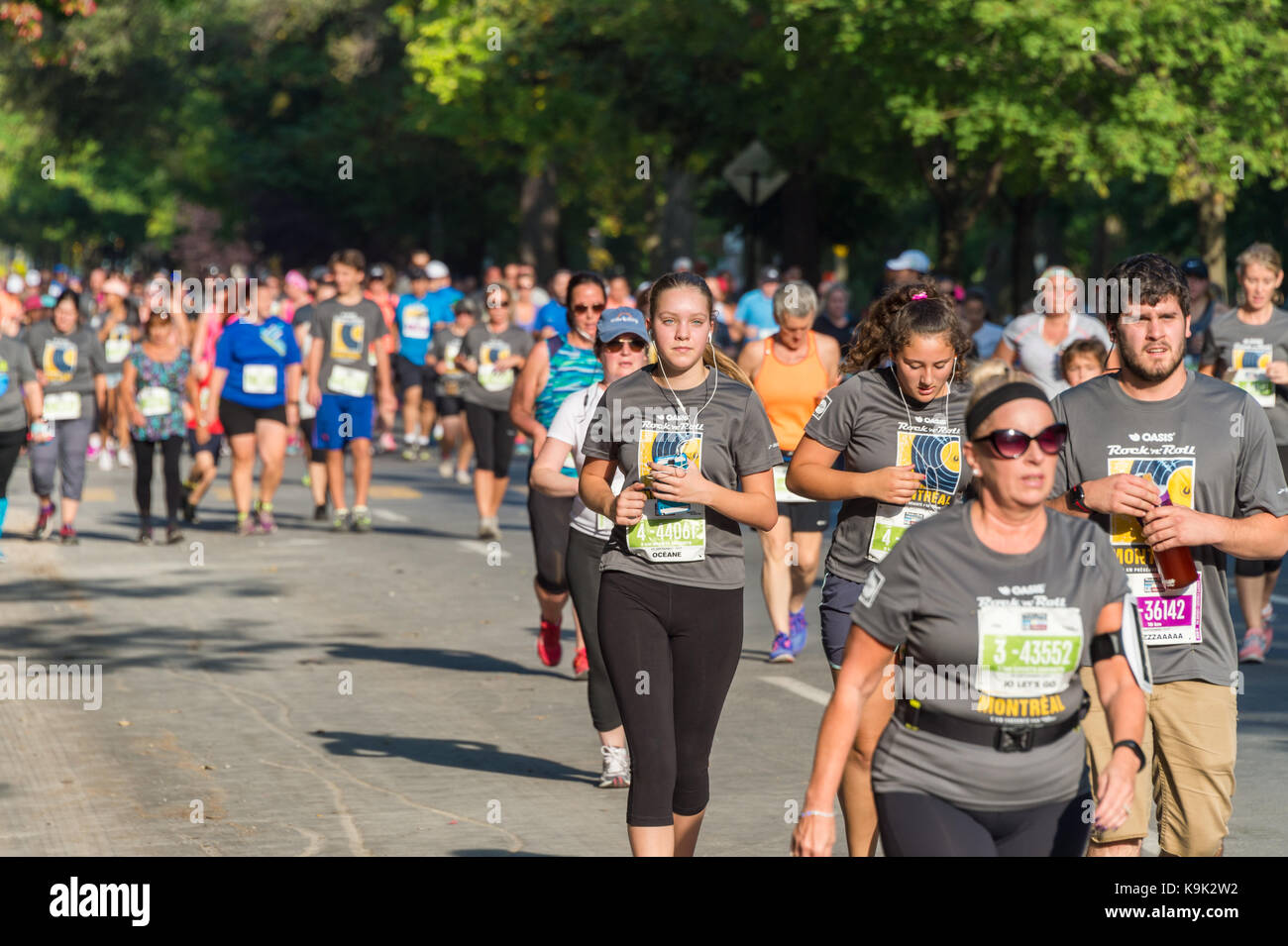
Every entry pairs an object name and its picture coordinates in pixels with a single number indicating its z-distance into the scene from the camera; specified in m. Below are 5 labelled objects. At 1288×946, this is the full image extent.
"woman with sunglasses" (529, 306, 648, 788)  13.66
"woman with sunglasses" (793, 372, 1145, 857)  8.33
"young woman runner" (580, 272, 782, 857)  11.59
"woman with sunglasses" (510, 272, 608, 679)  17.87
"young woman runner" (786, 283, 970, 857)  11.80
